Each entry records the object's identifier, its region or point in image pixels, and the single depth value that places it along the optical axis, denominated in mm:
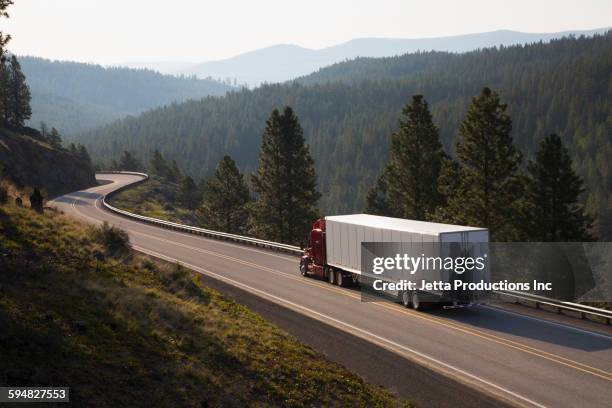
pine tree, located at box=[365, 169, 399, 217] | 84625
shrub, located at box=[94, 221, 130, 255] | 28234
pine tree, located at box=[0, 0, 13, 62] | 25094
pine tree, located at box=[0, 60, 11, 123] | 101938
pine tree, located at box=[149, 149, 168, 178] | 151875
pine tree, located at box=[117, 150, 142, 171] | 162750
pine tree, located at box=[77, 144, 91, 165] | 144438
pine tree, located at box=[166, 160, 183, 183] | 146000
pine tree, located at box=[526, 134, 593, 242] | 47062
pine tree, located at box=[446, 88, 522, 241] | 46000
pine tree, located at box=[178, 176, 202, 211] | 105500
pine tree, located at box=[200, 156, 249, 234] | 73375
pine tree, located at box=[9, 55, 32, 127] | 103750
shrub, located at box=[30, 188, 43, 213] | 32594
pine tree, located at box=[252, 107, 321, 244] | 62625
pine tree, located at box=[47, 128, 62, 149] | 134038
